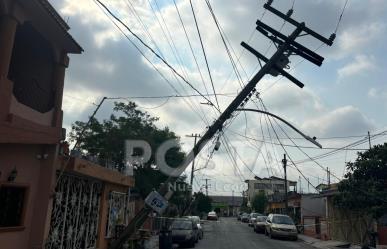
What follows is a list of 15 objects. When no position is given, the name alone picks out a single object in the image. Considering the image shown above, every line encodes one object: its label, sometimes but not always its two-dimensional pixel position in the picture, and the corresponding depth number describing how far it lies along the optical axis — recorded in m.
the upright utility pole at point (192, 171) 46.16
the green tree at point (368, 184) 22.62
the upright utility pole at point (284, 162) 47.28
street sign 15.59
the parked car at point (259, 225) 38.82
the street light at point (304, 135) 16.39
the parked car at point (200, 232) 28.15
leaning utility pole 17.45
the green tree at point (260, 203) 85.69
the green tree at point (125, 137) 35.28
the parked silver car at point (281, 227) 31.45
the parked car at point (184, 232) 24.23
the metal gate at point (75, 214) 14.52
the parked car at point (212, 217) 77.81
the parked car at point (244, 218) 70.18
